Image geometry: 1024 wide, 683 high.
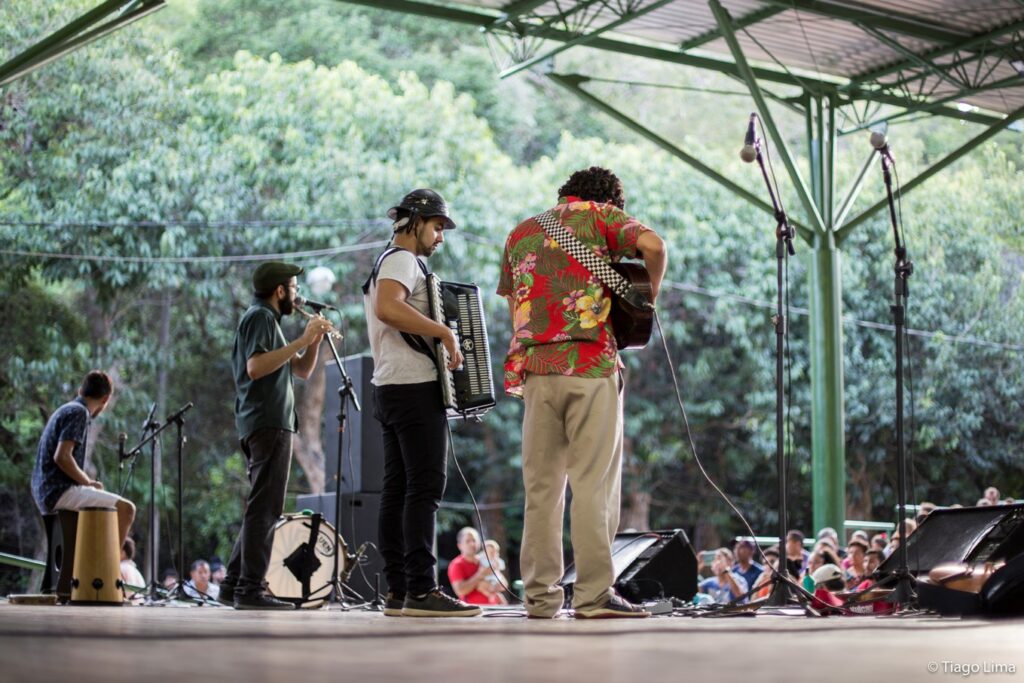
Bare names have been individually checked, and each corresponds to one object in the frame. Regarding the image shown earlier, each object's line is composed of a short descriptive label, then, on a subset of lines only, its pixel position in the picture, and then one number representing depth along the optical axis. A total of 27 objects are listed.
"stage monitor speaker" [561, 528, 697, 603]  6.29
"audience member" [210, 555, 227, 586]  16.11
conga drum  6.45
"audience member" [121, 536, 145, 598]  10.26
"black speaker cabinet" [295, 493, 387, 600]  8.53
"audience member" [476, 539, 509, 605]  8.98
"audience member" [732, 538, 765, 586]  10.44
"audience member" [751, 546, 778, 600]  6.31
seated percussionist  6.82
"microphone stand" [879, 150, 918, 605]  5.43
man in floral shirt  4.24
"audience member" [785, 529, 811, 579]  9.88
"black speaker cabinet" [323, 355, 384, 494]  8.64
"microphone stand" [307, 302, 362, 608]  7.28
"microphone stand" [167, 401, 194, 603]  7.62
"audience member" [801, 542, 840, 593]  8.70
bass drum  7.75
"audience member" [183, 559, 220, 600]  13.82
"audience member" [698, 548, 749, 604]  10.16
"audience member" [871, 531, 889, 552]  9.48
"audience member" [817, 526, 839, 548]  9.86
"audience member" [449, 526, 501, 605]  8.63
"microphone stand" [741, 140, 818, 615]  5.39
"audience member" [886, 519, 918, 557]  7.77
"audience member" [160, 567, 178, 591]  14.81
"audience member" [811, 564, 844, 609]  6.34
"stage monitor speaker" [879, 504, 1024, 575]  5.33
